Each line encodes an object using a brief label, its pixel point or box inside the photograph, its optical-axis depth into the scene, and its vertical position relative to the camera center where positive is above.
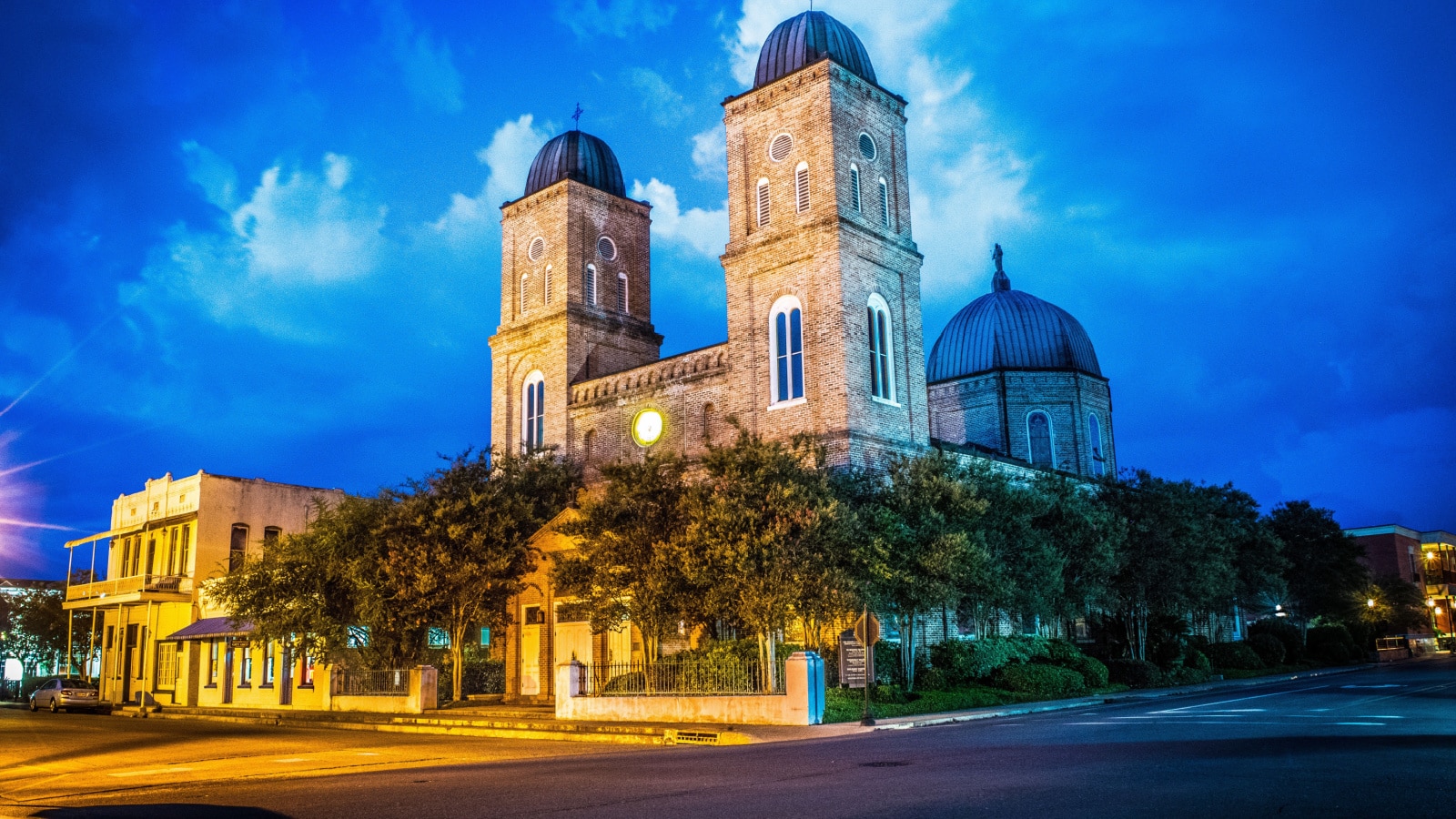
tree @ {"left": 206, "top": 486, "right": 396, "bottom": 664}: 32.44 +1.74
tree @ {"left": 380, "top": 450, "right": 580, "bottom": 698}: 30.55 +2.50
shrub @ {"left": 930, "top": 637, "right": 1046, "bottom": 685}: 29.56 -0.84
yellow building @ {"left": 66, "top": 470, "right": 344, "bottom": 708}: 39.72 +2.59
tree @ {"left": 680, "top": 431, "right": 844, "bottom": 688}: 24.33 +2.00
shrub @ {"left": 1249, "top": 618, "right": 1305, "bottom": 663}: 48.28 -0.77
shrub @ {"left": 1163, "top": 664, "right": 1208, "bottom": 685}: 35.20 -1.82
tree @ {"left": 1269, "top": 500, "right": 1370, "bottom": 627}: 54.16 +2.59
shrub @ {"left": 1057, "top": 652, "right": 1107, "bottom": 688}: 32.12 -1.36
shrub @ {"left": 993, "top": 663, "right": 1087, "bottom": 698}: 28.91 -1.44
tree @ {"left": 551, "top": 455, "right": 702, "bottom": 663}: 26.05 +1.89
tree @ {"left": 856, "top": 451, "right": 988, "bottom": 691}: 26.62 +2.04
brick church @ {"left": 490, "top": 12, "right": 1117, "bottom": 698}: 35.22 +12.01
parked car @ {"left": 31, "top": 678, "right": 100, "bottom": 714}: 41.22 -1.61
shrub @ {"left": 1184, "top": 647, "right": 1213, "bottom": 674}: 38.69 -1.45
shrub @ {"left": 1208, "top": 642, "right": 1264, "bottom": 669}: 42.47 -1.47
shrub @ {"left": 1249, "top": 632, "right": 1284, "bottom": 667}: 44.72 -1.29
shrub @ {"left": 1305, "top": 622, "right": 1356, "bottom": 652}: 50.75 -1.02
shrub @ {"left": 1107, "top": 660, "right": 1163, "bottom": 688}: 33.45 -1.58
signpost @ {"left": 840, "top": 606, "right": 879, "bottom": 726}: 21.59 -0.05
